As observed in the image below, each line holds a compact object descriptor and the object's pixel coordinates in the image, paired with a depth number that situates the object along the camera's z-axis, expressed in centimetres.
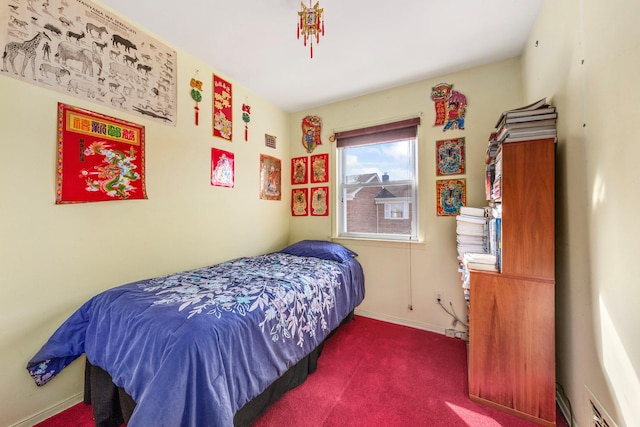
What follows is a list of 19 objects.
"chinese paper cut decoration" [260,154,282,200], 300
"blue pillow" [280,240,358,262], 258
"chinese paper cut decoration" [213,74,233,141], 241
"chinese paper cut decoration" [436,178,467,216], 238
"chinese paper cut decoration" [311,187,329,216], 312
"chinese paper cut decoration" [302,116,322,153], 319
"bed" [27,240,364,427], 97
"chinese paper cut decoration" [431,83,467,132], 239
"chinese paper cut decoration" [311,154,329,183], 311
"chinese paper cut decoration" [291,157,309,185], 329
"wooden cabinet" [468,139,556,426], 137
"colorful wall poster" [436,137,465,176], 239
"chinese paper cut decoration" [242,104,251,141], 273
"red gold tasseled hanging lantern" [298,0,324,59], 160
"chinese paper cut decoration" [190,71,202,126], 222
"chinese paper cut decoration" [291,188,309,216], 330
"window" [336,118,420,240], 269
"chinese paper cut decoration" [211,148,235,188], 242
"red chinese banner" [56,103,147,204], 151
